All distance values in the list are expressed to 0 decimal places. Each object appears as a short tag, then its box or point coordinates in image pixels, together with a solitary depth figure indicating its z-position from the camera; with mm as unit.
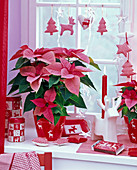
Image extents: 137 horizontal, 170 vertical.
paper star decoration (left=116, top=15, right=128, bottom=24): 2345
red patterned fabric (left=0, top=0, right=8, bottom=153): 2080
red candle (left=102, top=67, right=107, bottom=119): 2266
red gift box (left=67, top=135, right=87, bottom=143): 2208
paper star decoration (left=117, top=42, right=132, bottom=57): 2293
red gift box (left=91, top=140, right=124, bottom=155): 2050
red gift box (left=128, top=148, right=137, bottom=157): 2026
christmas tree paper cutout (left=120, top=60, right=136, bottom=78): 2301
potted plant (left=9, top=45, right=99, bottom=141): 2074
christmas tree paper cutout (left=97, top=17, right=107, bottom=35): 2323
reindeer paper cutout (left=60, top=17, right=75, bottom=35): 2335
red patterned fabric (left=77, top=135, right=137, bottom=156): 2089
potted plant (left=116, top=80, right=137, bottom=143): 2180
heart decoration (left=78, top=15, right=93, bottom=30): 2299
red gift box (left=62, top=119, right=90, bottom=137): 2307
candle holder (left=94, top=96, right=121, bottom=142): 2166
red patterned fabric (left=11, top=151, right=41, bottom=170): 1973
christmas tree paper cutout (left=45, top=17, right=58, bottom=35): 2370
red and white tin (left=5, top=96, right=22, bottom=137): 2251
